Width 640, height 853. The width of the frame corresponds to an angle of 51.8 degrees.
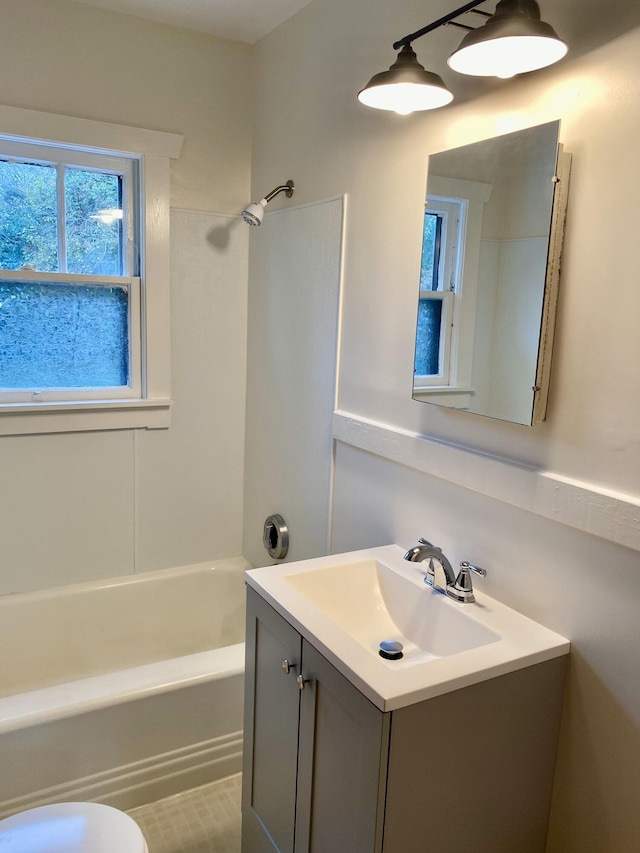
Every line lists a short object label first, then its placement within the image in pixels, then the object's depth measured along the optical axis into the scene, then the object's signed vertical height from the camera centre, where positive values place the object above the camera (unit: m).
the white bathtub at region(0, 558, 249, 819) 1.84 -1.21
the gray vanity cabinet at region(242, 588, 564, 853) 1.20 -0.85
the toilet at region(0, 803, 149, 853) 1.32 -1.06
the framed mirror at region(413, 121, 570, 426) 1.32 +0.12
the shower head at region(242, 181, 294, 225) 2.24 +0.37
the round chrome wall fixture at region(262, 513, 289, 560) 2.49 -0.82
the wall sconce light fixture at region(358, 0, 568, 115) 1.17 +0.52
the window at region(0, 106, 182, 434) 2.33 +0.13
